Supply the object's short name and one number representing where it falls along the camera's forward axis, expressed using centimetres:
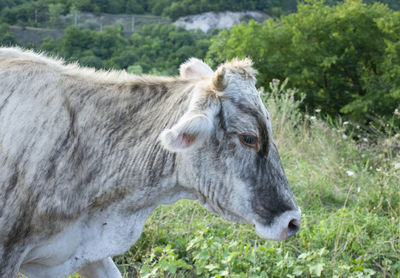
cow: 275
